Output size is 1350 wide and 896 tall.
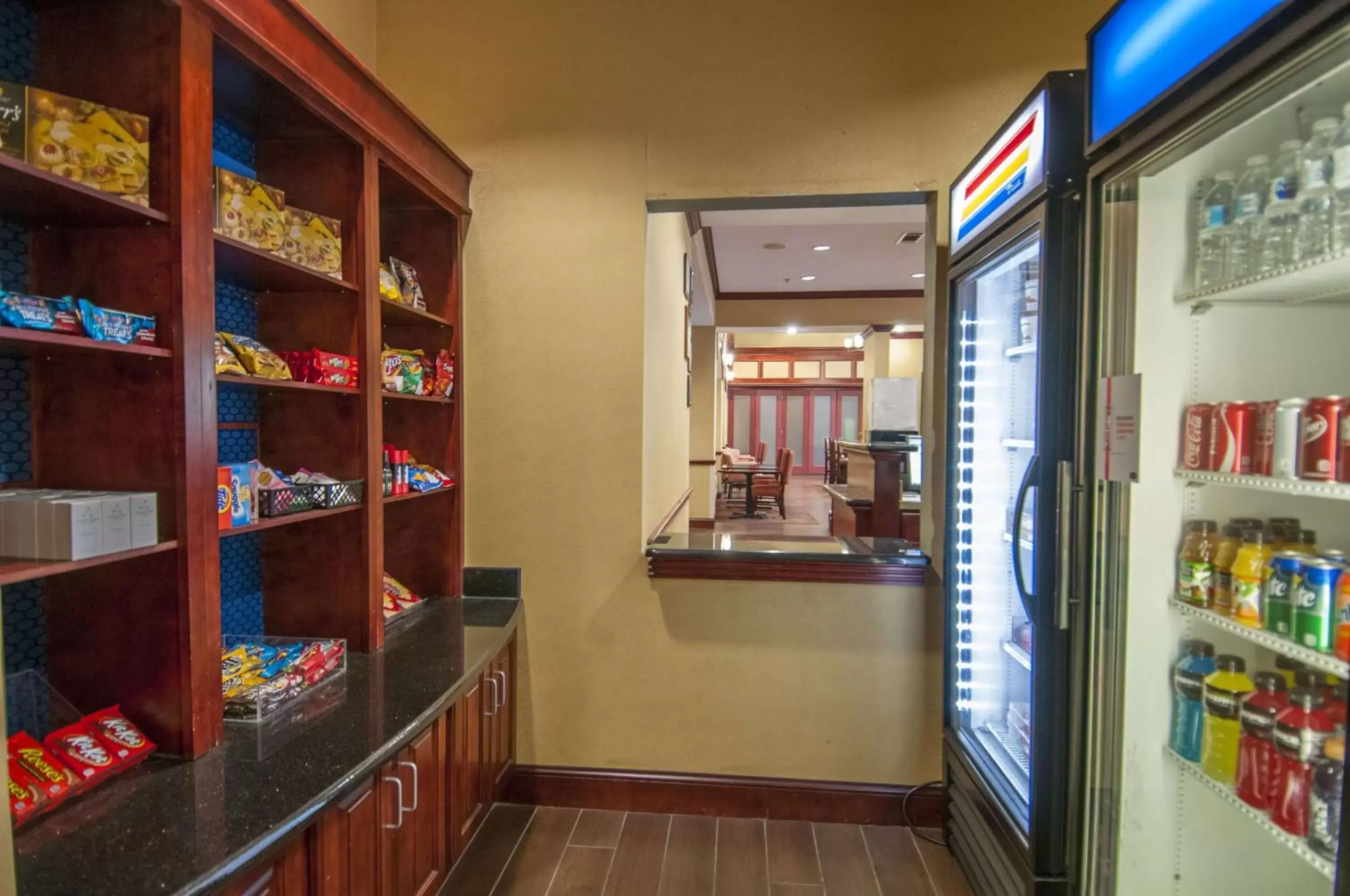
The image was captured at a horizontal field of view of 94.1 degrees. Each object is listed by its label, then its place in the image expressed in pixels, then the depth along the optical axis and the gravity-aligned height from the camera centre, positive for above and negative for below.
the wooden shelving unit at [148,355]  1.26 +0.14
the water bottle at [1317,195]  1.20 +0.47
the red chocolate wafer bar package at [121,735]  1.24 -0.61
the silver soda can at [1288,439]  1.22 +0.00
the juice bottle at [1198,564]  1.44 -0.30
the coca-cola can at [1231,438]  1.34 +0.00
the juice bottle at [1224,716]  1.40 -0.63
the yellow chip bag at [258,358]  1.54 +0.18
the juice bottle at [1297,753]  1.23 -0.63
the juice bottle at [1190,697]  1.46 -0.61
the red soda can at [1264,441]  1.28 -0.01
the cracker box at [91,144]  1.13 +0.53
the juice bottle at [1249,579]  1.32 -0.30
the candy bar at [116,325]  1.14 +0.19
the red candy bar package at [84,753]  1.17 -0.61
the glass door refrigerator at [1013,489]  1.51 -0.16
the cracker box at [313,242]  1.69 +0.52
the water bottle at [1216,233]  1.41 +0.46
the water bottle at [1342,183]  1.16 +0.47
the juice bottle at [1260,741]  1.30 -0.64
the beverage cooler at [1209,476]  1.21 -0.08
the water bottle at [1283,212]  1.26 +0.46
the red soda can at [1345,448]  1.14 -0.02
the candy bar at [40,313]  1.04 +0.20
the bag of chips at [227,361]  1.46 +0.16
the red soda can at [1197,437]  1.43 +0.00
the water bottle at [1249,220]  1.33 +0.46
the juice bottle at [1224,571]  1.39 -0.30
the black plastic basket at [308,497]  1.58 -0.18
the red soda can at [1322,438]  1.16 +0.00
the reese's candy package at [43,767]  1.11 -0.61
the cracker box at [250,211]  1.47 +0.53
